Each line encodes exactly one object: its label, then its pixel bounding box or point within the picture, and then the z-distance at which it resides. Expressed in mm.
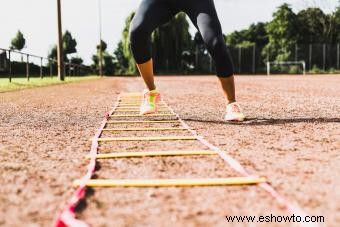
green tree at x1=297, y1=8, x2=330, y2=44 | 51928
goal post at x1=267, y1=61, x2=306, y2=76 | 37953
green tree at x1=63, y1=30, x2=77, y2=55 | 59284
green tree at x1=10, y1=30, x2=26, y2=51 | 57344
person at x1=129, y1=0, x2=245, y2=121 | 3867
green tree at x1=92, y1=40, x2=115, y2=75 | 45656
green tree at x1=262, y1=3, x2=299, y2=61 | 52675
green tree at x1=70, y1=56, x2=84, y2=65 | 51262
